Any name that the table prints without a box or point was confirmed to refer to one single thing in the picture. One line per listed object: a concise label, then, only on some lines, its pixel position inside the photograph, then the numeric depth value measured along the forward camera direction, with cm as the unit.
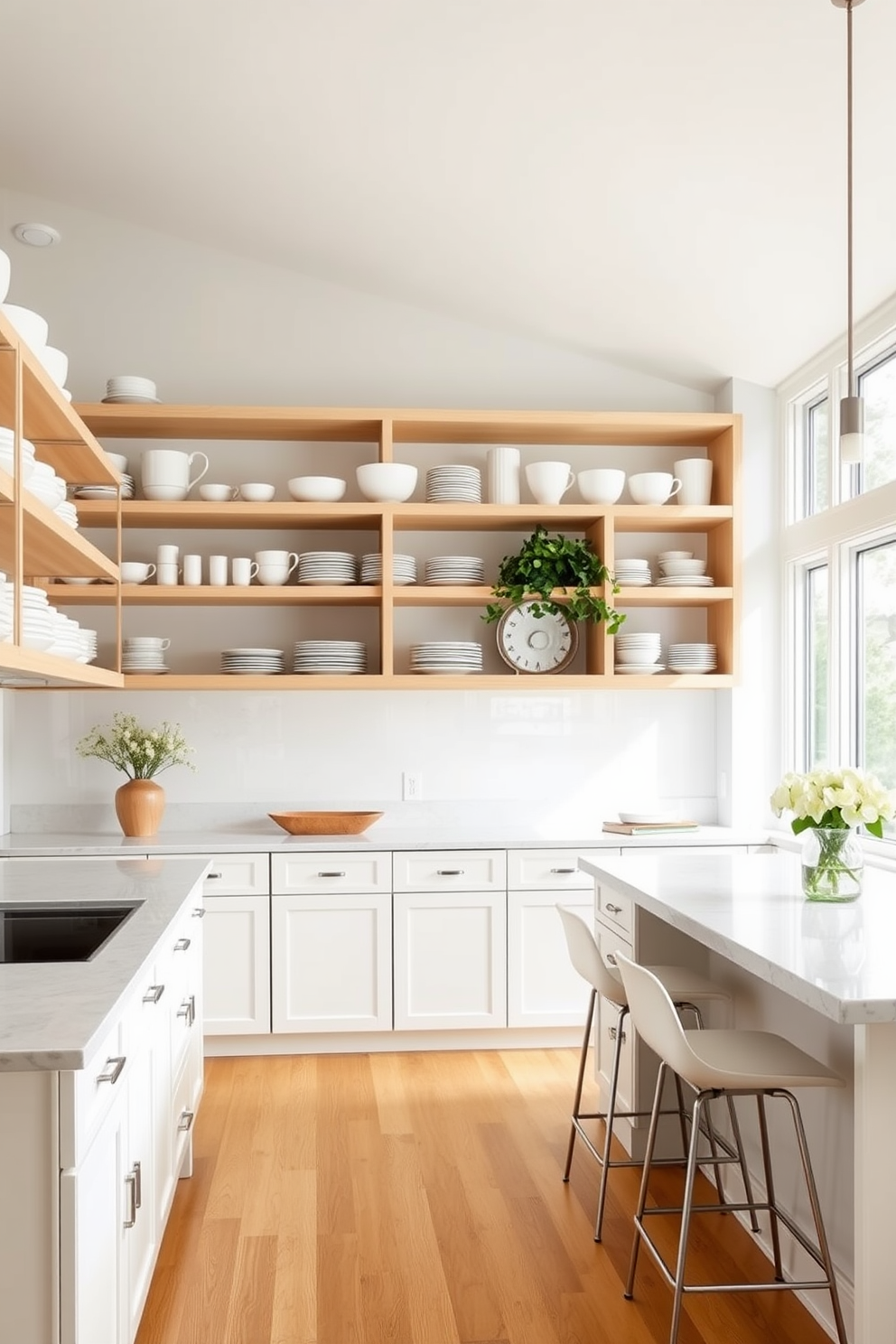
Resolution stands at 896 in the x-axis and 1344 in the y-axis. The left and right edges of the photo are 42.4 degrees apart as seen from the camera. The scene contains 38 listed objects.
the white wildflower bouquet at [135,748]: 464
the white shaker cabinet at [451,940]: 443
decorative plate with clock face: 495
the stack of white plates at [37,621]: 261
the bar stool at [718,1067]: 225
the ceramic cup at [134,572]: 458
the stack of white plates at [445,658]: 475
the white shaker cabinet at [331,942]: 438
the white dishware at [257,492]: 465
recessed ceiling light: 477
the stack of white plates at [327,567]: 470
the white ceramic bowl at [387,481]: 468
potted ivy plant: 471
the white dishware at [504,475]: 482
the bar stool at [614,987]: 294
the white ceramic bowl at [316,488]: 468
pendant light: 247
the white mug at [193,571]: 464
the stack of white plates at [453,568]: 475
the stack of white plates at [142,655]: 464
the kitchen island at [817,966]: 193
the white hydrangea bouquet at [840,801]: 266
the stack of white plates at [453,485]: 475
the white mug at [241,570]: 464
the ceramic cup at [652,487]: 484
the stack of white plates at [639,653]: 482
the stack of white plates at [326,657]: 468
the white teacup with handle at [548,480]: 478
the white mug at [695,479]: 495
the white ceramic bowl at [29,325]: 261
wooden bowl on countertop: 461
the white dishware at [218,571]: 464
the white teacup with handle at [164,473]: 465
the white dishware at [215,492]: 465
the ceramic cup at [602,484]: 480
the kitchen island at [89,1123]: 164
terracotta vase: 459
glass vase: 273
